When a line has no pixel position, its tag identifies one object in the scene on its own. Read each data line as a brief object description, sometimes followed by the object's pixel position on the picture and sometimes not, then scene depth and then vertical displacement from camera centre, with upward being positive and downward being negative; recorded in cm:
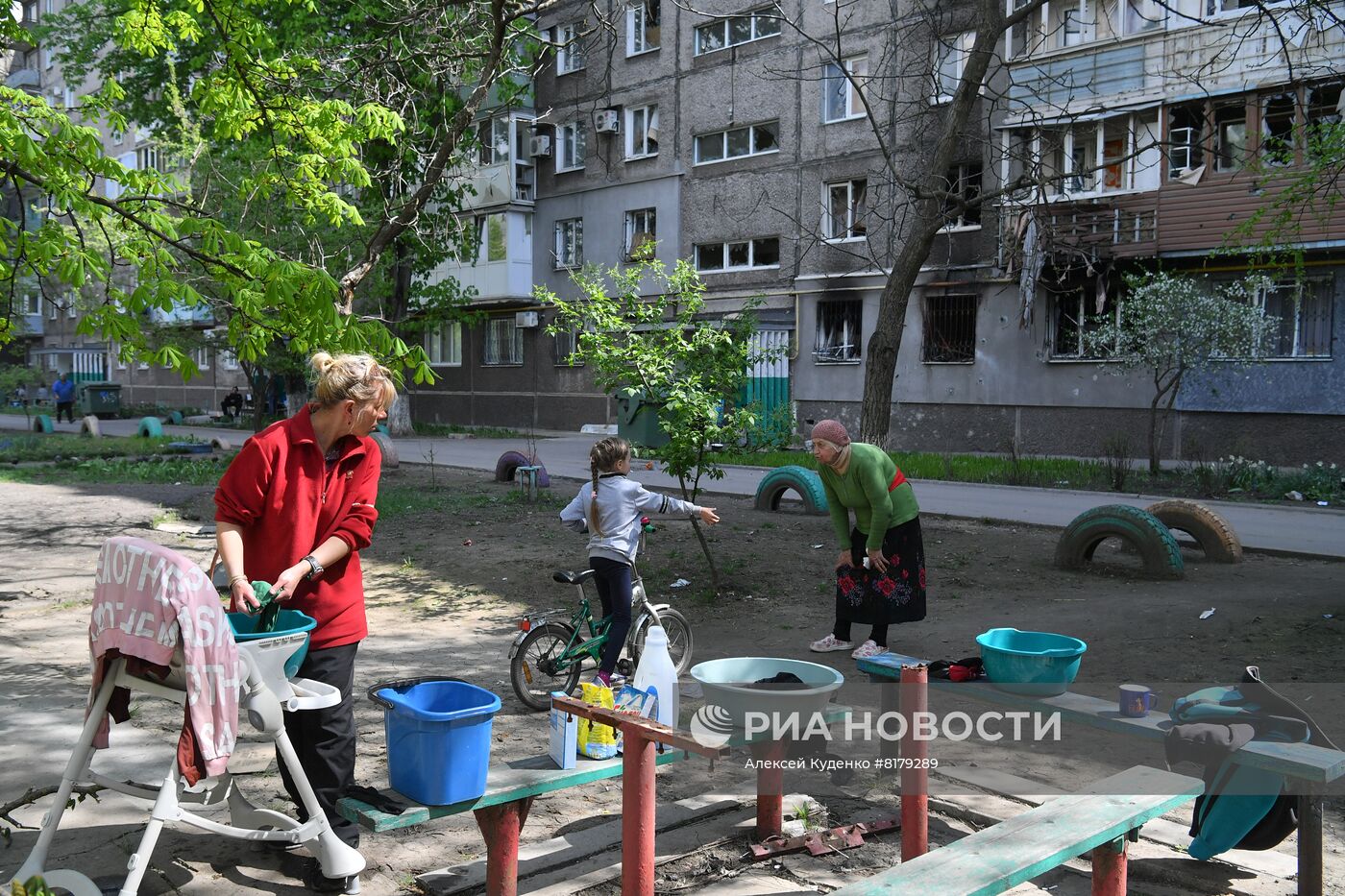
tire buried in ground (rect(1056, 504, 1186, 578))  1023 -134
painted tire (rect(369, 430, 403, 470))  2088 -116
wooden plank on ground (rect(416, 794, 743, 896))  405 -174
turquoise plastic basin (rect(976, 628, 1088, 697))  469 -115
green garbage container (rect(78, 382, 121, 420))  4088 -39
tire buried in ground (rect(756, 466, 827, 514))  1409 -123
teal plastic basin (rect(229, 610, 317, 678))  384 -78
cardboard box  393 -120
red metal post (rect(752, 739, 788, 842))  438 -154
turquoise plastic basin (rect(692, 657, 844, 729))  425 -113
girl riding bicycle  629 -73
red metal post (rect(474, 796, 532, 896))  377 -150
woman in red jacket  397 -47
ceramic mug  445 -121
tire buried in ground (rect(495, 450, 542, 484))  1827 -121
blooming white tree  1852 +99
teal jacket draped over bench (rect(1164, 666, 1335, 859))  404 -134
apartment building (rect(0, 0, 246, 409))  4769 +206
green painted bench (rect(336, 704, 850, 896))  355 -132
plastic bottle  432 -107
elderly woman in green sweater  681 -90
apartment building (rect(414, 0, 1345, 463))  2144 +387
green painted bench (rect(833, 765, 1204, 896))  307 -132
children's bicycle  626 -143
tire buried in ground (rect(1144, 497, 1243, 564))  1119 -136
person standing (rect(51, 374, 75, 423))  3825 -23
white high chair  345 -119
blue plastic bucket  356 -113
